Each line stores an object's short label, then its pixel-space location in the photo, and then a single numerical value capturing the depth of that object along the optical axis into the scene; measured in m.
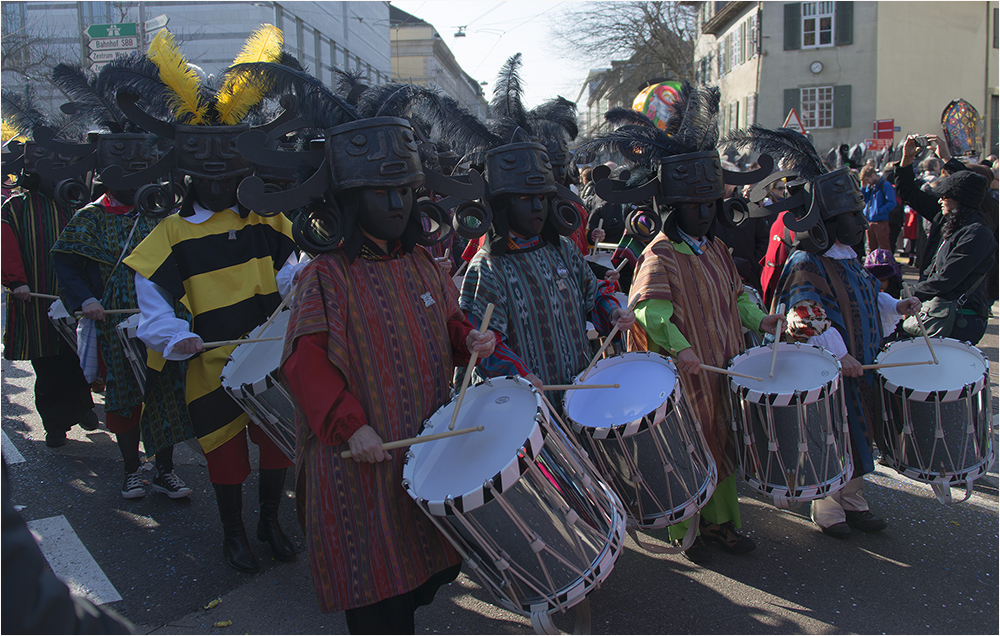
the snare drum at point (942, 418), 3.25
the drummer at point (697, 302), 3.42
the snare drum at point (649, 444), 2.73
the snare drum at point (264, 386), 2.96
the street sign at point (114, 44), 10.07
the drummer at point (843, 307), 3.57
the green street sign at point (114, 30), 10.01
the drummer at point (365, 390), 2.29
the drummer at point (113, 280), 4.05
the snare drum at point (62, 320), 4.77
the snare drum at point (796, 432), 3.05
